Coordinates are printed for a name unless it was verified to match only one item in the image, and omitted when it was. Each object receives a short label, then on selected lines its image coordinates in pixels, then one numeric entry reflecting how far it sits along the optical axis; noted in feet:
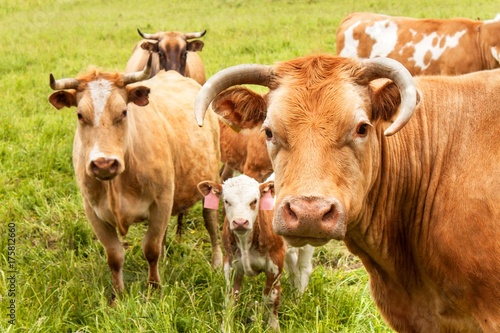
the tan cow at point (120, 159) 17.34
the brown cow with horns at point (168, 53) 35.76
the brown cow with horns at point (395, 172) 9.86
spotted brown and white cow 36.45
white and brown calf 18.22
